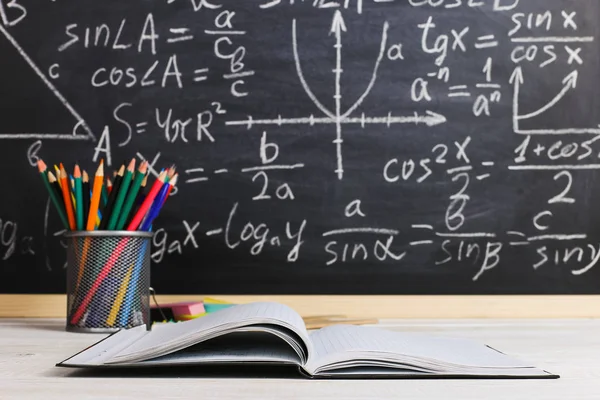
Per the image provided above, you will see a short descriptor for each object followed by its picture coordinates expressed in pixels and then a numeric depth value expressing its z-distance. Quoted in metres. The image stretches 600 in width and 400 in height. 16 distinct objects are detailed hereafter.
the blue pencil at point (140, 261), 1.13
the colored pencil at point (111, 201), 1.16
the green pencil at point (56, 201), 1.19
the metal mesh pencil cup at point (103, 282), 1.12
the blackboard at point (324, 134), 1.47
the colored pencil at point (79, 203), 1.16
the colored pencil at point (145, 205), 1.17
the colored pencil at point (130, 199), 1.17
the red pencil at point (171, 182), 1.23
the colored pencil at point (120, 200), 1.16
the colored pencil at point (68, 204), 1.17
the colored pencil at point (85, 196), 1.17
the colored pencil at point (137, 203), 1.18
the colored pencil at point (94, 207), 1.16
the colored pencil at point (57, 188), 1.18
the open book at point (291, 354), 0.71
